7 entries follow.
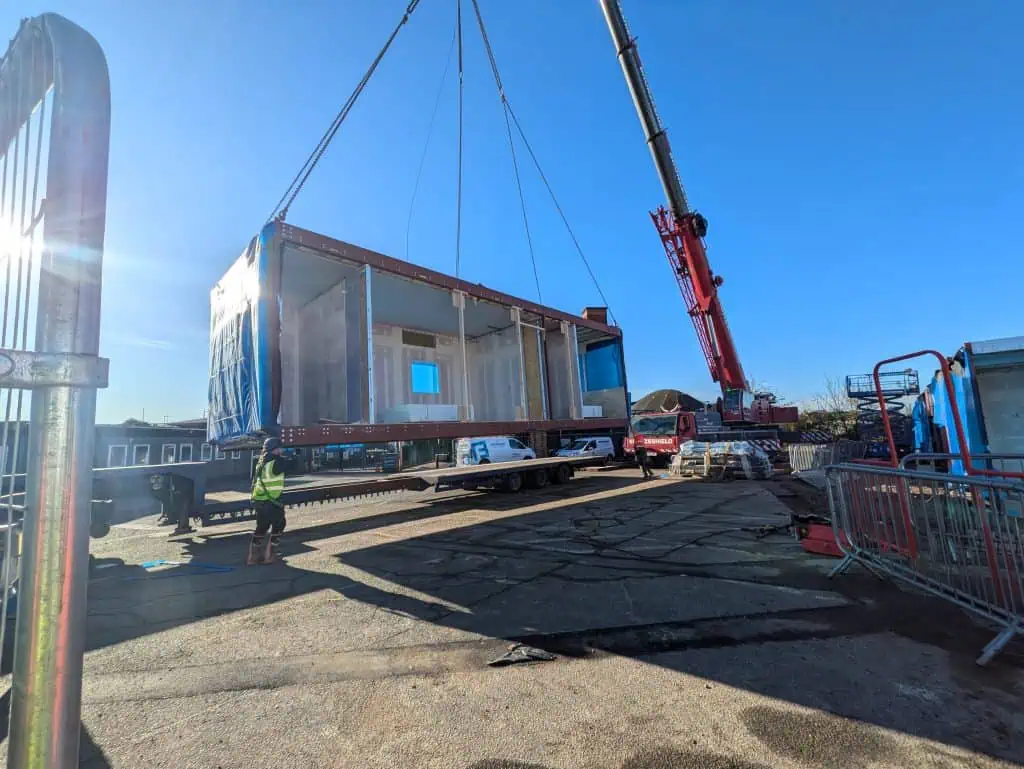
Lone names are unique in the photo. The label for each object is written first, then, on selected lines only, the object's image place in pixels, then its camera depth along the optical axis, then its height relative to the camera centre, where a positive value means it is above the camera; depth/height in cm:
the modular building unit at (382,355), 705 +196
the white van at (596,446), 2232 -55
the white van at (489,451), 1636 -35
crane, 1502 +647
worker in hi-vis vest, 644 -57
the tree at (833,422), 2931 -8
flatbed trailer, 795 -81
